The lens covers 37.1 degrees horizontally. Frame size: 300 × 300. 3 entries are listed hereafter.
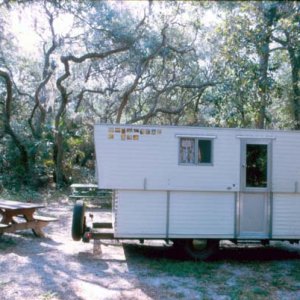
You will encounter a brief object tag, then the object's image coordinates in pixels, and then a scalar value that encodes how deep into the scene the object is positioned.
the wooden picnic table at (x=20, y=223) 8.86
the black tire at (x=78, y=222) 8.08
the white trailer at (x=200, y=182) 7.91
